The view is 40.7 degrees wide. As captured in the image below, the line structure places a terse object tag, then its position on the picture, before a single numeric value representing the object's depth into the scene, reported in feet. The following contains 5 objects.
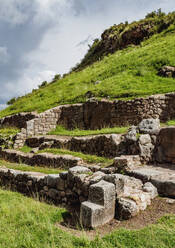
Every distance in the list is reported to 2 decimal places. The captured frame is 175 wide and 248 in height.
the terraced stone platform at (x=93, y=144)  33.50
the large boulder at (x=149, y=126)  30.25
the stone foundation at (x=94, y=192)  16.69
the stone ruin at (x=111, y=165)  17.35
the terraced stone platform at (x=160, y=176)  18.93
